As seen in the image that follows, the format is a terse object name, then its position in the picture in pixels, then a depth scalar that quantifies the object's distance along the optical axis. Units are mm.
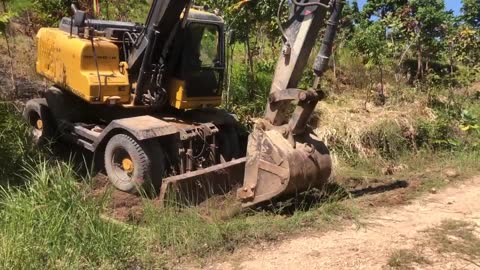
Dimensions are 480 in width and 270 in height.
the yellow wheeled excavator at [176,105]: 6555
